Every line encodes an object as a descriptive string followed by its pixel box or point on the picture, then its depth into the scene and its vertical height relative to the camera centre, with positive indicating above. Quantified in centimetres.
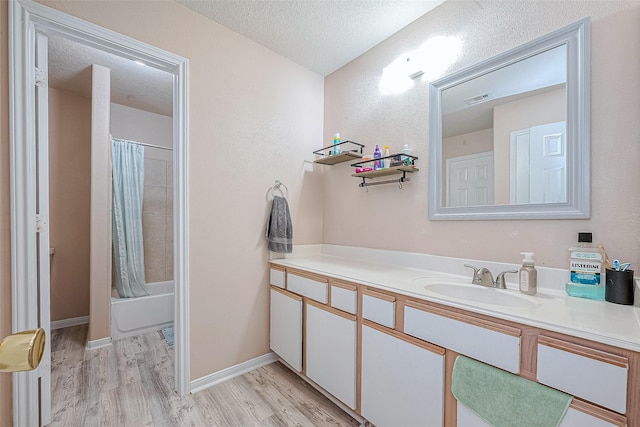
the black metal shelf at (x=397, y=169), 177 +29
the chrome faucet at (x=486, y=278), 133 -34
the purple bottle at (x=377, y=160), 197 +38
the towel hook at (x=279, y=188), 223 +20
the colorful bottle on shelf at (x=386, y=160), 190 +37
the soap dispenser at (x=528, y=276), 123 -29
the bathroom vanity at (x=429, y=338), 78 -50
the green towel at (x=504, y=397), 84 -63
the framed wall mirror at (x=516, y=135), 122 +41
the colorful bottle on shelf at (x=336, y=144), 225 +57
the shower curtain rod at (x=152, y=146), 308 +79
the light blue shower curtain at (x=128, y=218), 278 -7
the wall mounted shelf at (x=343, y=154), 214 +46
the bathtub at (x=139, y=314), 254 -102
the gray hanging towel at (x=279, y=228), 213 -14
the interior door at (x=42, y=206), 143 +3
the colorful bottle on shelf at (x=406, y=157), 177 +37
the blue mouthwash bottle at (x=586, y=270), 112 -25
